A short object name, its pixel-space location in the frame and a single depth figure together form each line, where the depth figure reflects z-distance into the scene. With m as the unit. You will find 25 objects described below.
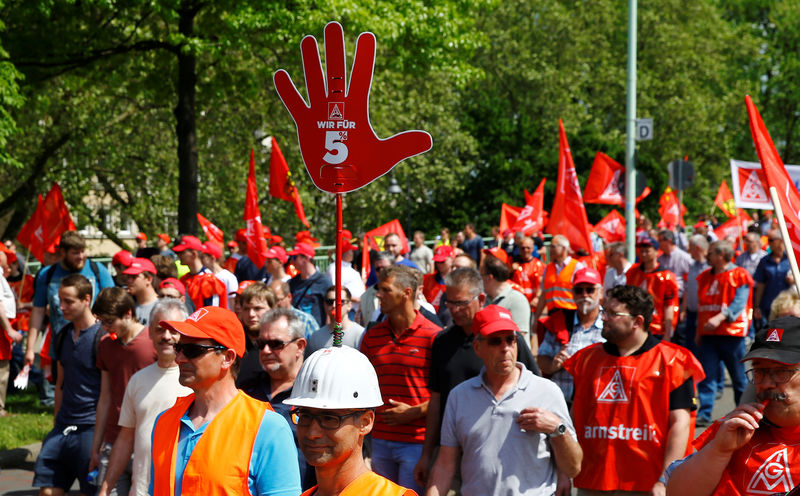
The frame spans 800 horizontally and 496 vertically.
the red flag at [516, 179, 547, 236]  18.03
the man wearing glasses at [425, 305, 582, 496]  4.61
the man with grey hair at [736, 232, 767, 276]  13.35
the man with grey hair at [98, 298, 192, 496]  5.06
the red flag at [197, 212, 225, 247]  15.44
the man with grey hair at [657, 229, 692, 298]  12.63
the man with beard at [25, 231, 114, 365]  9.28
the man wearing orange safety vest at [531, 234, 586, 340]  9.61
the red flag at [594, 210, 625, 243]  21.92
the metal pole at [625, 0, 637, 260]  18.47
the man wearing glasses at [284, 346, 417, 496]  2.75
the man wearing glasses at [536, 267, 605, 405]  6.52
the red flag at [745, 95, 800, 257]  4.40
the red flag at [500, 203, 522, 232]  20.38
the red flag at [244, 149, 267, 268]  12.22
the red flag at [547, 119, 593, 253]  13.27
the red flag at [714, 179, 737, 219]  27.15
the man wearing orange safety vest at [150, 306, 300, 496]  3.43
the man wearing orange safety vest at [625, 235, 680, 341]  10.16
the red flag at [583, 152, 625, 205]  19.45
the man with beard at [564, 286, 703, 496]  4.99
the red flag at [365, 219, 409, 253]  17.42
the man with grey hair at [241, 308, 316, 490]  5.25
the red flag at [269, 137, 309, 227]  13.54
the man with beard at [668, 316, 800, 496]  3.14
